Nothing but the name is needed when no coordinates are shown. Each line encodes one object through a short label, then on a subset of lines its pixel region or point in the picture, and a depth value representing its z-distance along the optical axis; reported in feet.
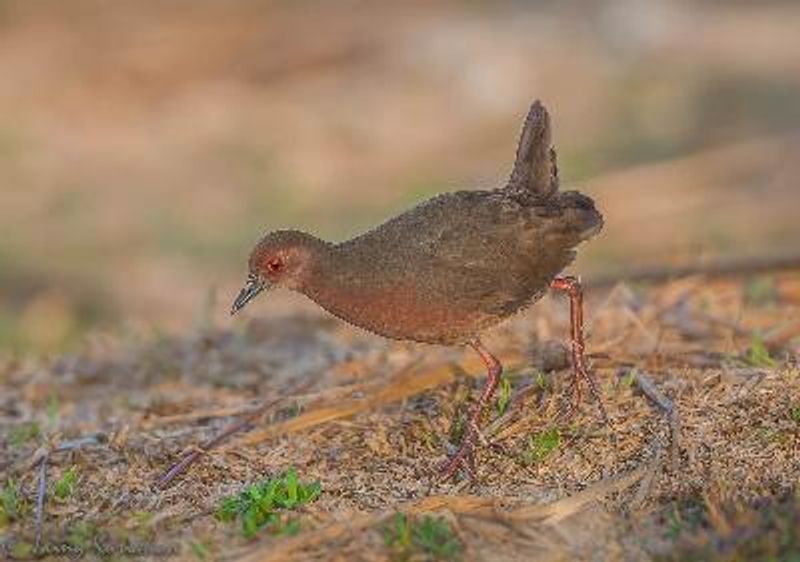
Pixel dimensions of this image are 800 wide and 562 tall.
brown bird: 32.63
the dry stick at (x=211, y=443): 32.73
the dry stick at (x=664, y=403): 30.91
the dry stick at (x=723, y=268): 47.06
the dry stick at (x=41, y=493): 29.85
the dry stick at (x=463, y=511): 27.43
